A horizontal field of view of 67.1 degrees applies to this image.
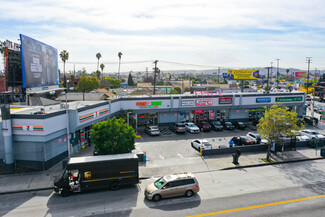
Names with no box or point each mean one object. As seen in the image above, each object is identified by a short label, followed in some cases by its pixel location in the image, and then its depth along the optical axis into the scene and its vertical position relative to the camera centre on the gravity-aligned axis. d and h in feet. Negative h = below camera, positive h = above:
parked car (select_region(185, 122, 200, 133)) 124.47 -22.99
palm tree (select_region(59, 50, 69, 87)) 283.38 +28.38
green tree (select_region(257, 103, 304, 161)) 84.12 -13.63
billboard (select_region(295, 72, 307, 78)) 539.29 +23.53
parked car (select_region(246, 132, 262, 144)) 105.40 -23.40
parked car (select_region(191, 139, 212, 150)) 93.35 -23.68
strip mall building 75.51 -14.62
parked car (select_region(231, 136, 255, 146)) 102.58 -23.92
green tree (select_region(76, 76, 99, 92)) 263.49 -3.46
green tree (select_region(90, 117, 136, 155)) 70.18 -16.14
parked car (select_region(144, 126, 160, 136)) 118.76 -23.70
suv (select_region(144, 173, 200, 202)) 56.08 -24.42
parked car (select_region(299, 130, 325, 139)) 110.95 -23.06
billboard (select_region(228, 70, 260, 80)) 172.55 +6.32
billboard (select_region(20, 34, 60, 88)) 78.48 +6.16
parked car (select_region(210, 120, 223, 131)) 129.76 -22.49
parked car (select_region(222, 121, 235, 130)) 132.05 -22.87
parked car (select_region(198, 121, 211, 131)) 127.95 -22.44
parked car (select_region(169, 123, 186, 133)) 122.57 -22.75
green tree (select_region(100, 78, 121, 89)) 367.45 -2.73
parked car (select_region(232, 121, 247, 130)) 133.49 -22.69
